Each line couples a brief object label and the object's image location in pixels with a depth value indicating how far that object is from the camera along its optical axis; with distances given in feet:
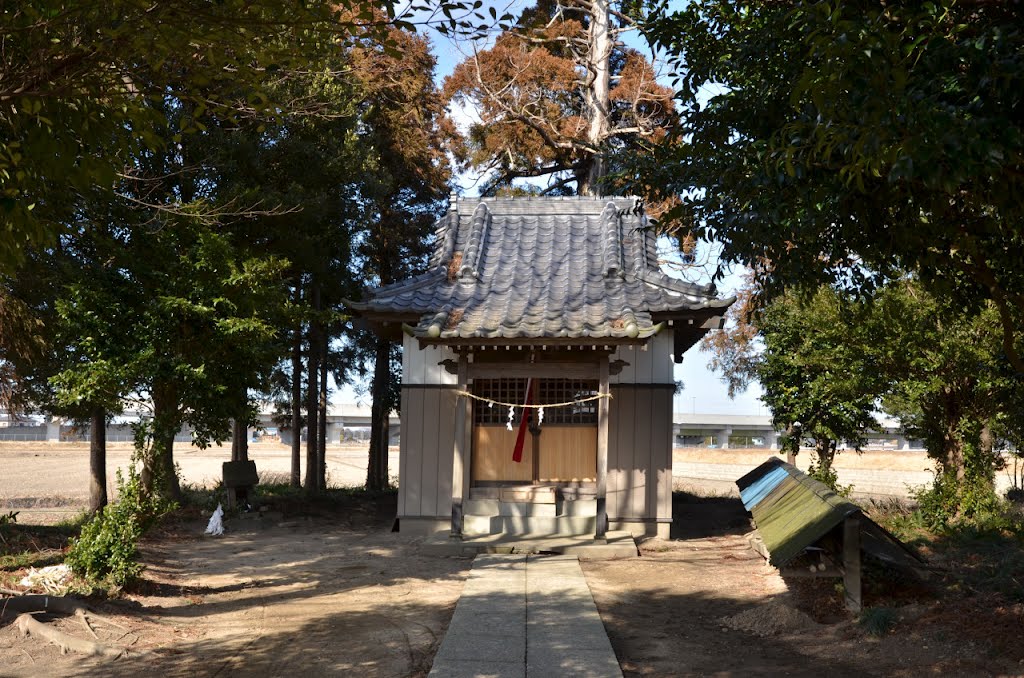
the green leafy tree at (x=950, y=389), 40.81
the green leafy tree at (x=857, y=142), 14.97
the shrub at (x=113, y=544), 27.96
